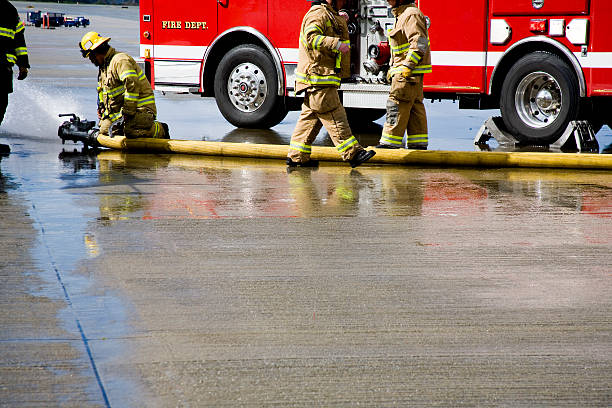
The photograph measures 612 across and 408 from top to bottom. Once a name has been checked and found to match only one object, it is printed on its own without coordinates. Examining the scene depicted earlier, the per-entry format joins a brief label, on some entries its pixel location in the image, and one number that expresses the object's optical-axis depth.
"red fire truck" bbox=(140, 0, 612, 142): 19.73
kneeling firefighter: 19.89
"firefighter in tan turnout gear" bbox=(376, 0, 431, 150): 18.22
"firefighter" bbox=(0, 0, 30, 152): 20.74
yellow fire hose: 18.05
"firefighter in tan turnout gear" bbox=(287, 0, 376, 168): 17.64
